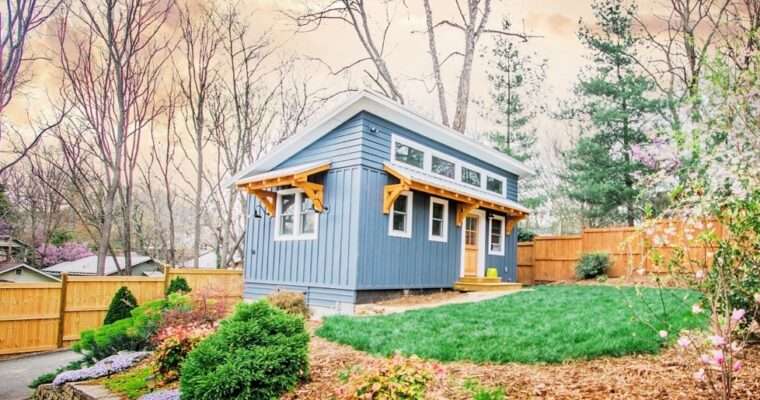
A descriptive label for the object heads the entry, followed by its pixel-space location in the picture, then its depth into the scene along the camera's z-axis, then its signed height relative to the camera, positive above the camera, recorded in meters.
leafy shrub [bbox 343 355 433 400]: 3.23 -0.95
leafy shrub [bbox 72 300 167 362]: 6.99 -1.50
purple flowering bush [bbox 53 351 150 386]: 5.89 -1.69
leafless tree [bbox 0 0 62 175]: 6.90 +2.91
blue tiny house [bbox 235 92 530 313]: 9.73 +0.75
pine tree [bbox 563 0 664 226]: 18.08 +5.19
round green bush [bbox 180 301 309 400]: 4.01 -1.05
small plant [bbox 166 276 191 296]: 11.09 -1.15
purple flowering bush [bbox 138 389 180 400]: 4.51 -1.52
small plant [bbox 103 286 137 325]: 9.51 -1.45
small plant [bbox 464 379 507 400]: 3.08 -0.98
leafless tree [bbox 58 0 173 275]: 12.59 +4.30
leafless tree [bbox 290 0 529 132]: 18.05 +8.20
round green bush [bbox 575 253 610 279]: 14.66 -0.41
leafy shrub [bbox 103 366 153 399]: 5.08 -1.67
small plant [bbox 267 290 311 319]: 8.15 -1.06
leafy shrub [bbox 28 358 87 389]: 6.86 -2.08
